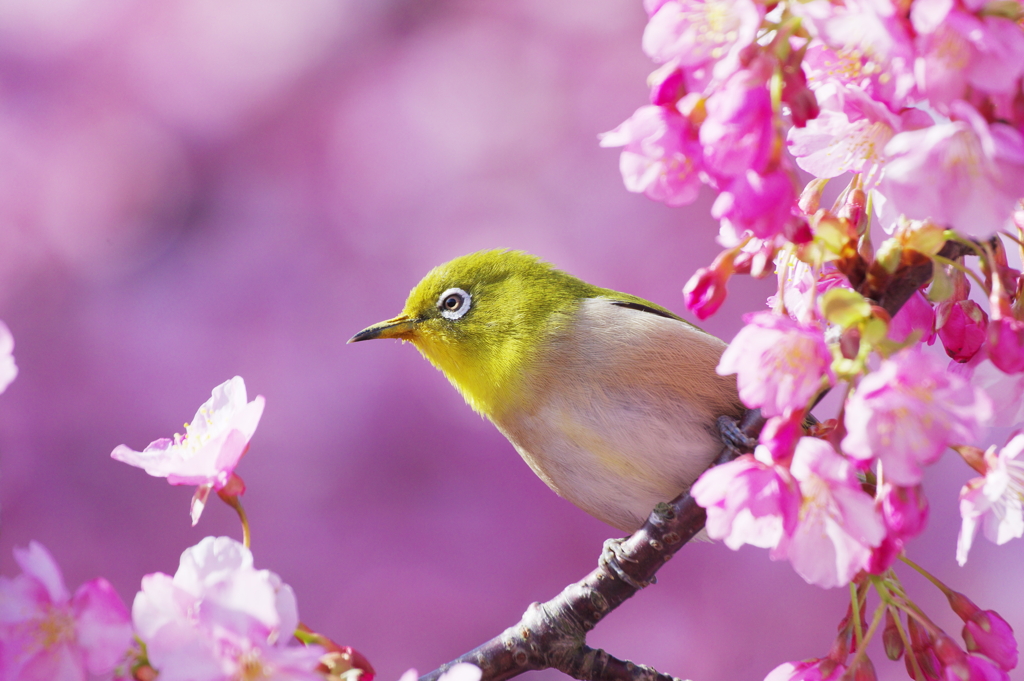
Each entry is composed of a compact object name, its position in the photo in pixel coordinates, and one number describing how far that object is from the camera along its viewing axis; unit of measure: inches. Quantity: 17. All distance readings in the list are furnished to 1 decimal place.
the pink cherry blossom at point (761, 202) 91.5
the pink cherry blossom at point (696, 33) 97.4
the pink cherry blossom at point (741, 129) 89.8
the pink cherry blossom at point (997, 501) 101.3
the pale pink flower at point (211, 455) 110.2
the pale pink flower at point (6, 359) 89.3
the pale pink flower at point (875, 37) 85.8
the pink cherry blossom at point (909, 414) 83.3
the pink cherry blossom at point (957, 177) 86.9
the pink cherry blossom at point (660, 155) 101.6
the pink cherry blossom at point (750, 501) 92.1
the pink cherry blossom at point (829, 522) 89.6
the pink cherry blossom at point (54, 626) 93.1
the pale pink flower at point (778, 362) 87.8
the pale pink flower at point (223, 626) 91.2
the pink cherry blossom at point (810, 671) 110.2
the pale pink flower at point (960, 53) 83.3
